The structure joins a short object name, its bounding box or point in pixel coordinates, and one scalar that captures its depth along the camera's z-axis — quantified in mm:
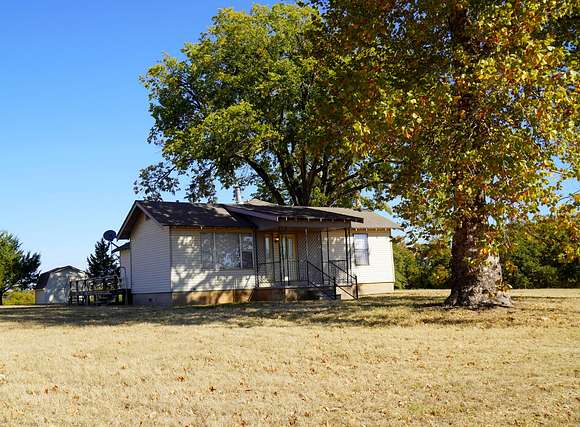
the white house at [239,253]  24484
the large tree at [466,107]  12266
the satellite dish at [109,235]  29141
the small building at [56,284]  45688
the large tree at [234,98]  26453
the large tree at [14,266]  44975
